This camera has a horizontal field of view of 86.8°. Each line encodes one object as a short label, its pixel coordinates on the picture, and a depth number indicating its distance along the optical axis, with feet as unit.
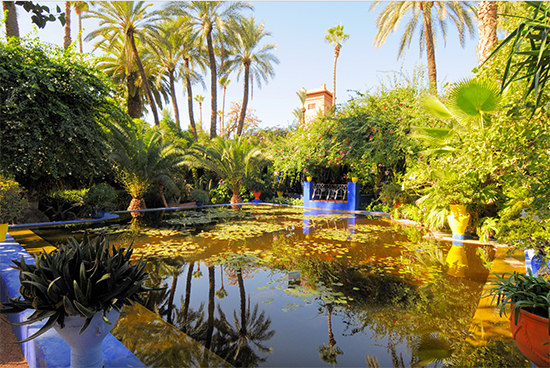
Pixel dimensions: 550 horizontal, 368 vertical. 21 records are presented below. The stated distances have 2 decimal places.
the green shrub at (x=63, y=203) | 33.50
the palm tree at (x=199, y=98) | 170.87
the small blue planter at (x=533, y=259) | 12.37
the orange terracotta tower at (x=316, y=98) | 146.51
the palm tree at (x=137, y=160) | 41.42
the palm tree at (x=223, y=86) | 141.10
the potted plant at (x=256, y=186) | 58.39
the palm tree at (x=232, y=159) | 54.24
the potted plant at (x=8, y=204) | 19.04
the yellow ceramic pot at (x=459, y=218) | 24.86
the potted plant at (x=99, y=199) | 34.17
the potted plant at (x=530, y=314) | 7.60
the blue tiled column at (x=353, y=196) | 46.96
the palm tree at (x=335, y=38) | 102.82
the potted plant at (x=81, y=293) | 5.83
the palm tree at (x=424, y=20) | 50.87
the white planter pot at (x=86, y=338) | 6.02
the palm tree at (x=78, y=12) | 67.93
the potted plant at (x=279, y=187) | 60.08
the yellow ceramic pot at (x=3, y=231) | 18.65
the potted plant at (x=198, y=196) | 50.29
